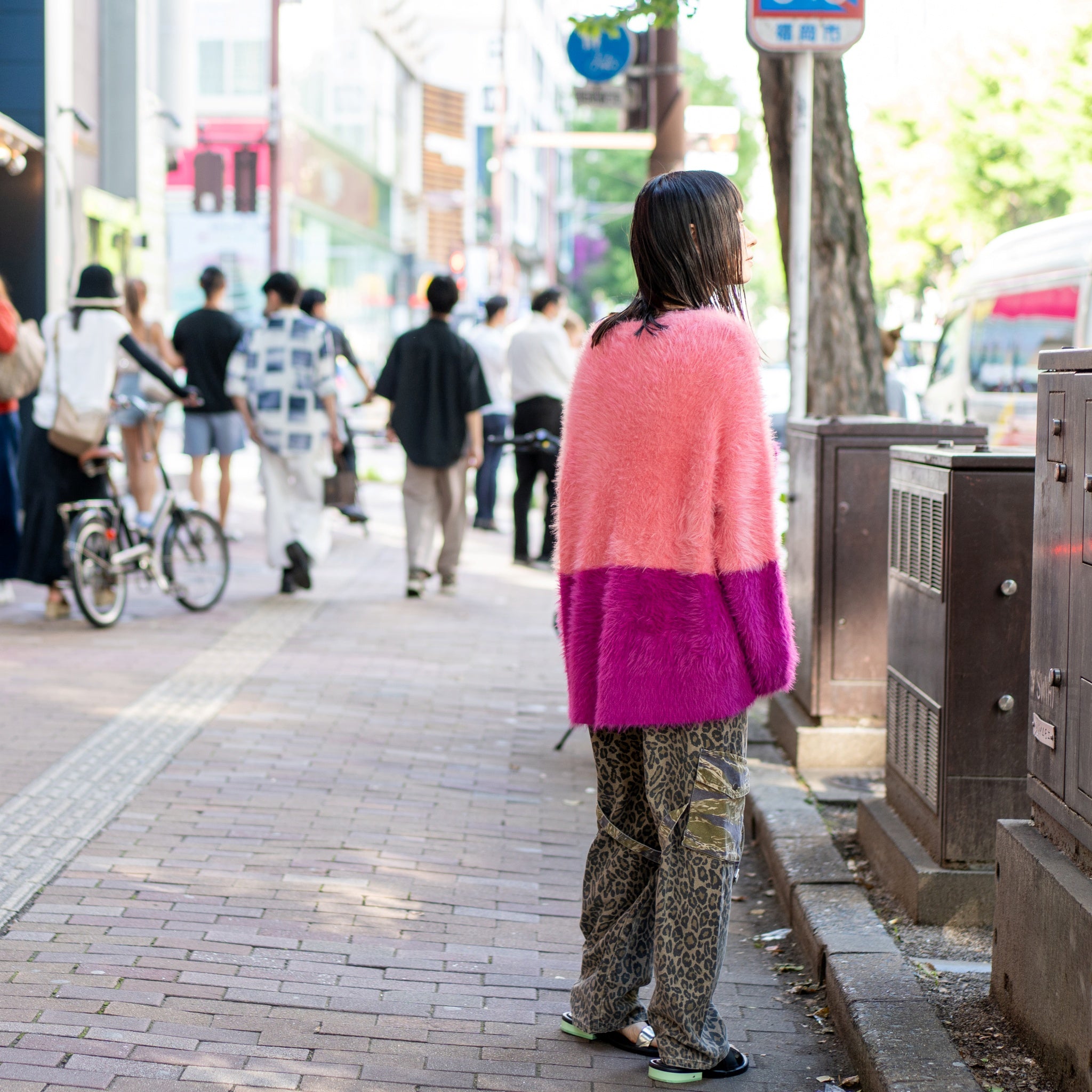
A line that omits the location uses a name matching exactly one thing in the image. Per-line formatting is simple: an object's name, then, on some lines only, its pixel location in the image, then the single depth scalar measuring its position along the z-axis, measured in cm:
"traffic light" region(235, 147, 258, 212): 2372
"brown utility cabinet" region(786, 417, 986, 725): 559
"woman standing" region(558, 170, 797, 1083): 324
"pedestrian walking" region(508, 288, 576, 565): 1184
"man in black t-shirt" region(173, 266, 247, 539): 1230
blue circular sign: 1175
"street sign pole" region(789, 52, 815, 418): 624
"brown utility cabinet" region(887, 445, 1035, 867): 400
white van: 1155
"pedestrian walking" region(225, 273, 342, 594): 987
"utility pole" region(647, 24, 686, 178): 1161
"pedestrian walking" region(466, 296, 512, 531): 1427
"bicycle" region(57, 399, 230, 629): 865
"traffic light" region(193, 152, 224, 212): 2209
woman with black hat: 865
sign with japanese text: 613
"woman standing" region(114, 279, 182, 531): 1004
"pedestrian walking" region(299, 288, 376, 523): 1084
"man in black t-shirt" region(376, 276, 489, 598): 1023
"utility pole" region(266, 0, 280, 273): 2145
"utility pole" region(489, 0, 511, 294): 3612
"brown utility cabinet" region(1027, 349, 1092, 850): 307
